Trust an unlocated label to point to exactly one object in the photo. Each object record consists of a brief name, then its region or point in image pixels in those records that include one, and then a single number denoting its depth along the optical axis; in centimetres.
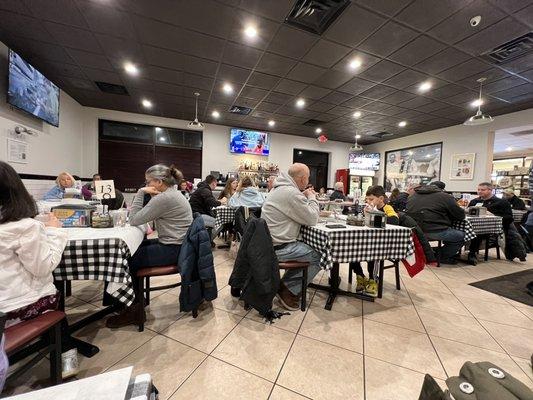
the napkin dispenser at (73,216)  188
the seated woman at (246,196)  374
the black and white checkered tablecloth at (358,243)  210
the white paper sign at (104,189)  224
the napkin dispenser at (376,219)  230
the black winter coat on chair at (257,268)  199
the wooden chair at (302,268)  216
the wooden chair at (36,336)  106
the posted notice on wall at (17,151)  387
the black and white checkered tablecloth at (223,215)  376
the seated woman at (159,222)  196
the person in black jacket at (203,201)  402
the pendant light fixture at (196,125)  578
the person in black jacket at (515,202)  527
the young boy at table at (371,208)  265
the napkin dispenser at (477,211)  405
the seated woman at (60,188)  386
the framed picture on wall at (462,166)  675
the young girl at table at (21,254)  114
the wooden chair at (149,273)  188
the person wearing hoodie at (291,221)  223
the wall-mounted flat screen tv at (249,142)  809
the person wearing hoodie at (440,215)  356
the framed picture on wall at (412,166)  770
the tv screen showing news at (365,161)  966
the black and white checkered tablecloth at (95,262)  150
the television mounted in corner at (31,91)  368
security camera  281
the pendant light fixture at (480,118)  435
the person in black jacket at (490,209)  411
